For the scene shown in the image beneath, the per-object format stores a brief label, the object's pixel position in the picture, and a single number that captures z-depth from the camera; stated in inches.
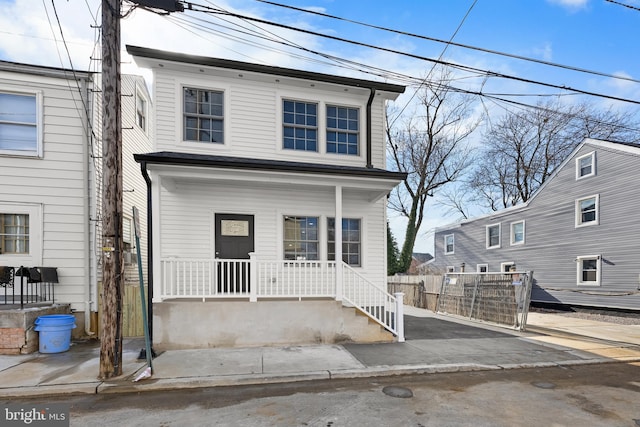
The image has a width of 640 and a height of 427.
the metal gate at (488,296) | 390.6
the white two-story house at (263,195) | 287.4
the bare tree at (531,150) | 924.0
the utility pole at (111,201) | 209.2
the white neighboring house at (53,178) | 311.4
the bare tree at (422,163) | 930.7
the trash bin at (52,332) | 272.5
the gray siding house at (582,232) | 493.0
